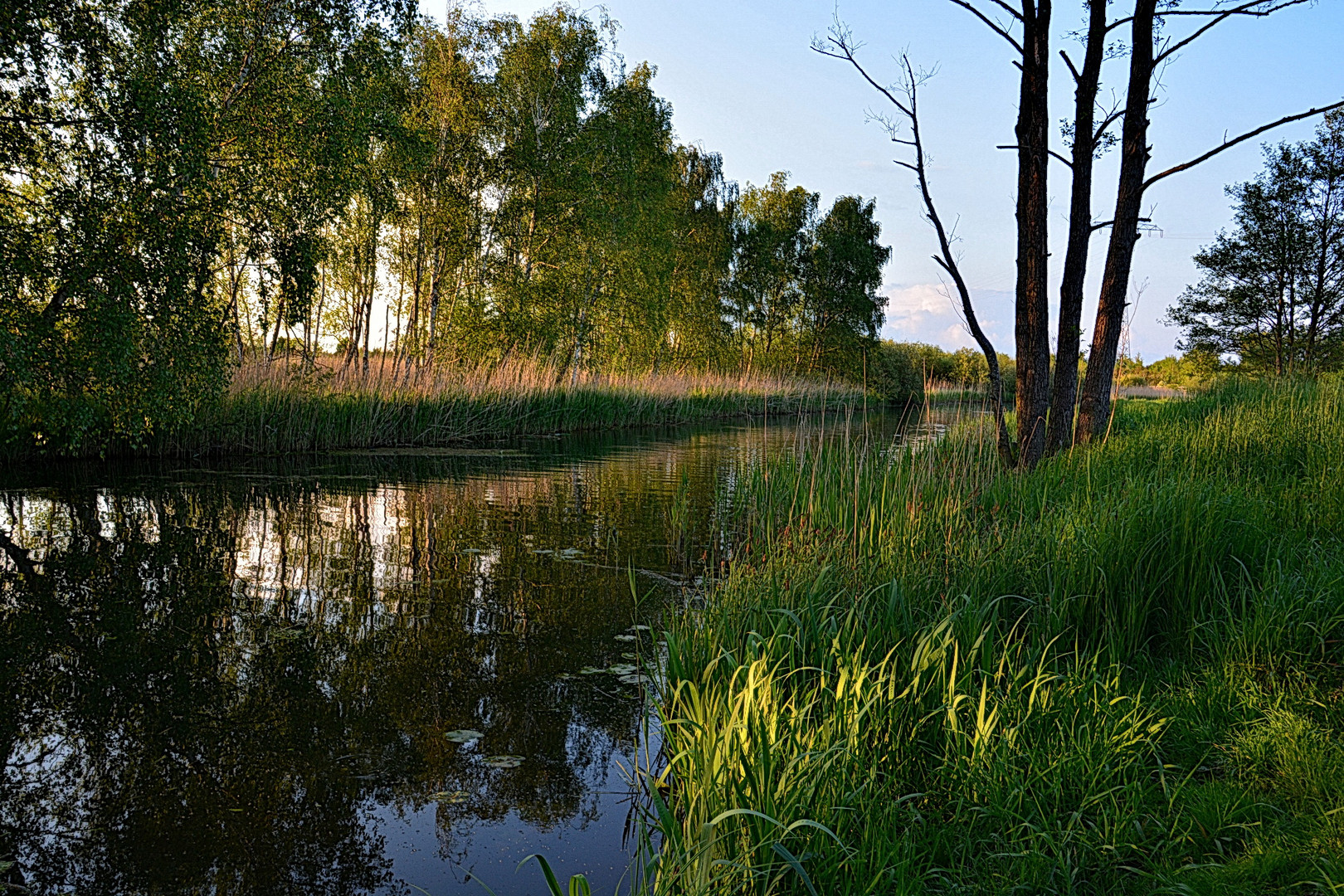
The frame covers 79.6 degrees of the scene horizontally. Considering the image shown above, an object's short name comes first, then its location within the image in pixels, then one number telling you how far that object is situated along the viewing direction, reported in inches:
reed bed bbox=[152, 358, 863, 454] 417.1
